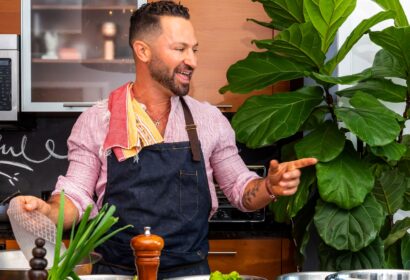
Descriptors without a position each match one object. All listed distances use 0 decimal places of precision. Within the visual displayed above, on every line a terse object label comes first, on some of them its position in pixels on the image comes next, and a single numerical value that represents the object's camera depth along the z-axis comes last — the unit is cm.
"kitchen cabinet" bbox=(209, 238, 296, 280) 354
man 221
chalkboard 406
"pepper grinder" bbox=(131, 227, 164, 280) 131
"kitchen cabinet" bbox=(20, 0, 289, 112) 380
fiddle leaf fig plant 271
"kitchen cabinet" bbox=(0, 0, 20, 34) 377
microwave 368
